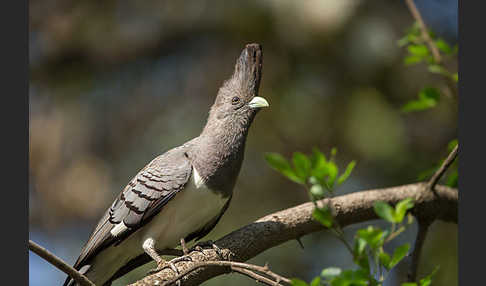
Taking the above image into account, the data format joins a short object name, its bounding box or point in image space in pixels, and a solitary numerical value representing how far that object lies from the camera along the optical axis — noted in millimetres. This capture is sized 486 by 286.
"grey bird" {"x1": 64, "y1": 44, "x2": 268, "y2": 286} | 8852
